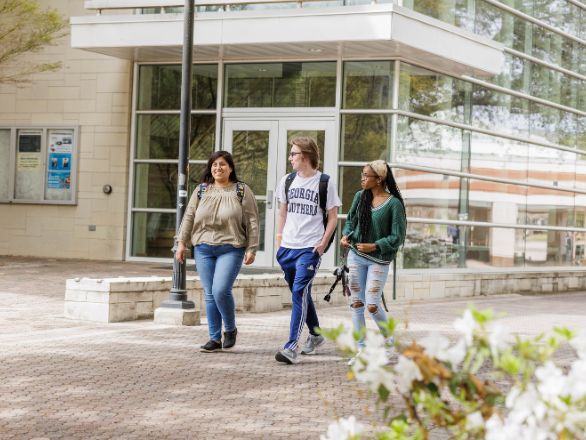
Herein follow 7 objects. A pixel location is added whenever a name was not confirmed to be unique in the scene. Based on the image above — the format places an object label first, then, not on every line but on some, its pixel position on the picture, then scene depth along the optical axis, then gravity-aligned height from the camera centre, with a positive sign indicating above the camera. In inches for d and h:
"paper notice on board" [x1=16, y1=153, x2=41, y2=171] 807.1 +34.5
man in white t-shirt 323.6 -4.5
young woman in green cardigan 326.3 -6.4
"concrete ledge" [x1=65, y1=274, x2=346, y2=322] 423.2 -38.4
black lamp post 424.2 +25.3
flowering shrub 85.3 -14.4
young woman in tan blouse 333.4 -6.5
